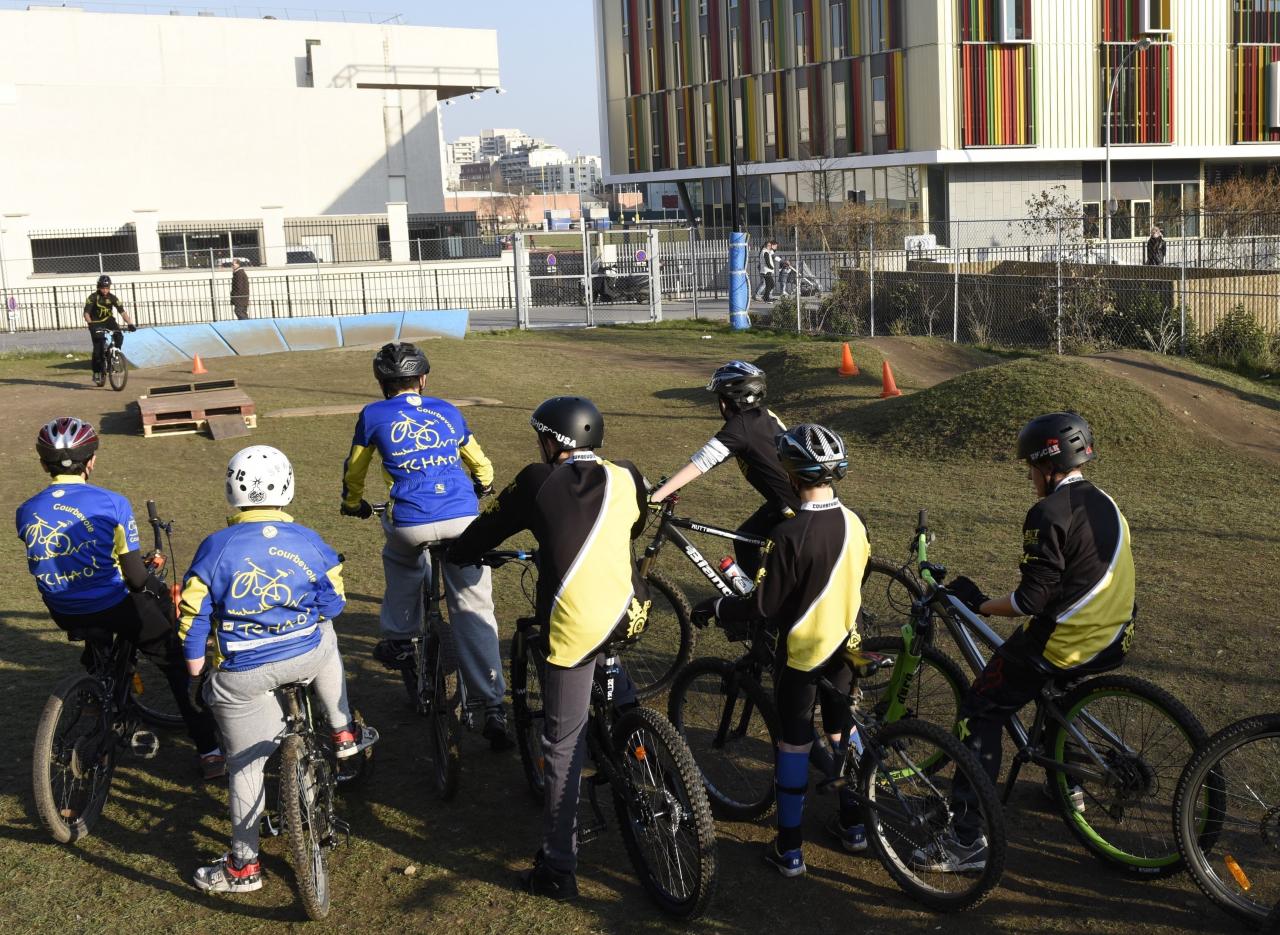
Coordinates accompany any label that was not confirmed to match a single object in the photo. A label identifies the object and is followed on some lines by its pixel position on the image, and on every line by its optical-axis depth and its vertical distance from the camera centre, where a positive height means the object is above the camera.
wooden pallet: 15.57 -1.19
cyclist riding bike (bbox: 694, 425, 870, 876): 4.50 -1.08
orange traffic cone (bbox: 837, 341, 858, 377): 17.06 -1.11
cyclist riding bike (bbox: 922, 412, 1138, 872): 4.59 -1.14
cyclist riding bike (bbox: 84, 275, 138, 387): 18.62 -0.05
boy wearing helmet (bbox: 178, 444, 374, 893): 4.70 -1.13
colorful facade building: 51.69 +7.23
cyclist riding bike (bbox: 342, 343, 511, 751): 6.00 -0.97
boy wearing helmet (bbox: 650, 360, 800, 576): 6.68 -0.80
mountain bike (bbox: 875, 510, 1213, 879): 4.63 -1.79
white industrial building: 46.81 +7.03
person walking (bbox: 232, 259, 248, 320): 31.80 +0.49
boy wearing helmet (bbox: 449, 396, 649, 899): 4.51 -0.96
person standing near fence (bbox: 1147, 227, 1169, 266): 32.94 +0.46
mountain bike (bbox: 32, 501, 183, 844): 5.36 -1.82
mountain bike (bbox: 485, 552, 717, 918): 4.41 -1.79
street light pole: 47.46 +8.06
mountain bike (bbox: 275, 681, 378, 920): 4.56 -1.80
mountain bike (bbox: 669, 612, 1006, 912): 4.48 -1.84
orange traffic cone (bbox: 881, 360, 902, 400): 16.02 -1.31
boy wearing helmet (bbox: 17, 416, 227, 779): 5.58 -0.99
